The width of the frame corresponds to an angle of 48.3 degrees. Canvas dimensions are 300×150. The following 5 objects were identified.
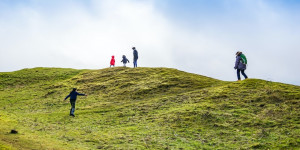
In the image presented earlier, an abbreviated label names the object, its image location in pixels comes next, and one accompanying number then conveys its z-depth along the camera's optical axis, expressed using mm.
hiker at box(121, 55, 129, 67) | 58844
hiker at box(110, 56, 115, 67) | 63409
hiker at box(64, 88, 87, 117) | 33688
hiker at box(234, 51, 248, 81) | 40459
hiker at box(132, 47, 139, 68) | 54775
